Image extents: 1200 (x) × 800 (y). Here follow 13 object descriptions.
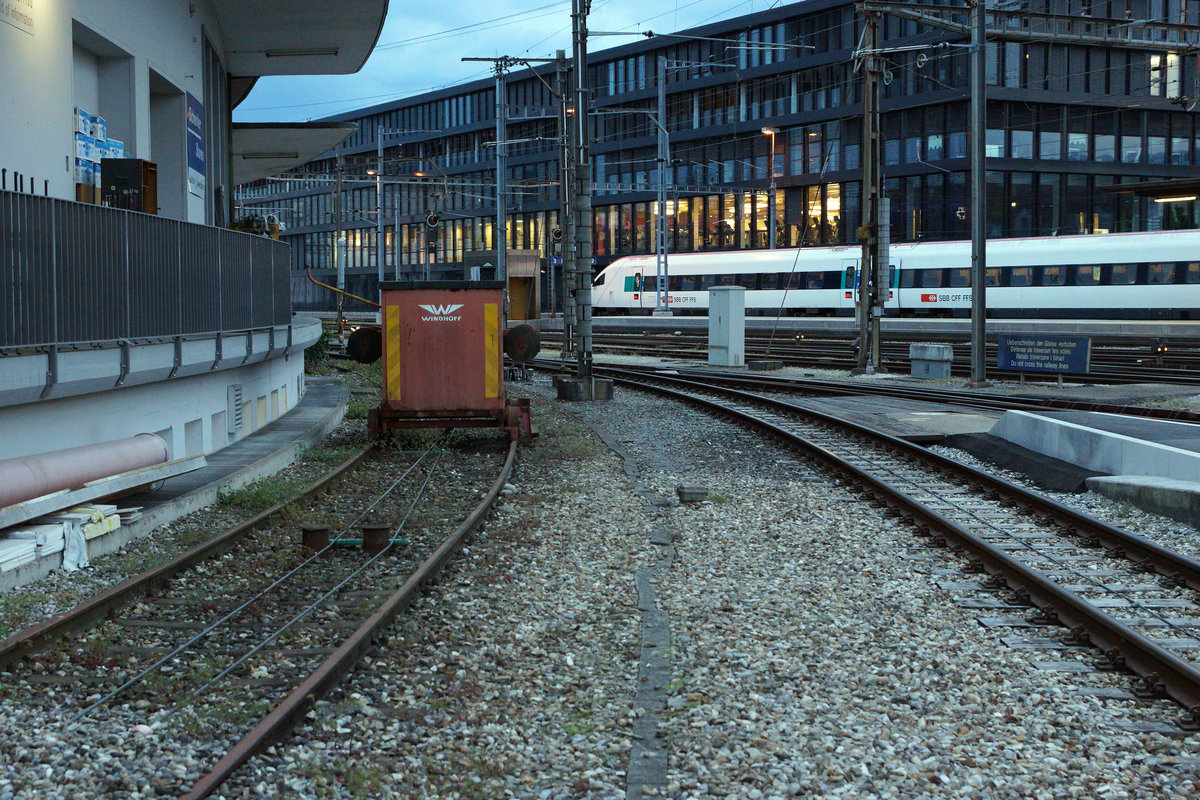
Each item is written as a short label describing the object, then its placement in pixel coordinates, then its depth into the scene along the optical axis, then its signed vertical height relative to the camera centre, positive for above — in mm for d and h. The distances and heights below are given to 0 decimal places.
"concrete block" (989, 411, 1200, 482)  11445 -1286
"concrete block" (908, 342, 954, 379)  27531 -787
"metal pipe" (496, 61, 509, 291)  45500 +5464
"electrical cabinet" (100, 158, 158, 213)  15031 +1718
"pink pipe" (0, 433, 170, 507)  8375 -1048
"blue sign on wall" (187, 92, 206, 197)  19688 +2898
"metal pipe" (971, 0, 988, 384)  24047 +2911
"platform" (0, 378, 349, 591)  8781 -1440
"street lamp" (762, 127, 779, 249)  64363 +5400
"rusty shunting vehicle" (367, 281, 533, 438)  15516 -298
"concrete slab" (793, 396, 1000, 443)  17422 -1451
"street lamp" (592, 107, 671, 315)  55594 +2819
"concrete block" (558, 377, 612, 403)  24047 -1268
